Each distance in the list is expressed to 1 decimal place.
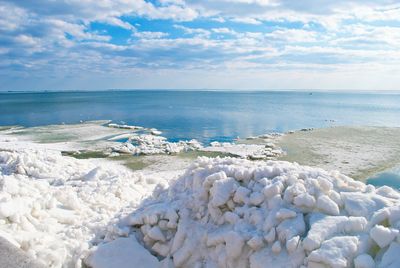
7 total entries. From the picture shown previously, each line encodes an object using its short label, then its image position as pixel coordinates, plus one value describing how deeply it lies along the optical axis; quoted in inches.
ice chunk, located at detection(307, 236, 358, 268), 178.9
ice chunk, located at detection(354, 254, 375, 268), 175.2
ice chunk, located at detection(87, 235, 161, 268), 241.3
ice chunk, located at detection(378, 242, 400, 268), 172.8
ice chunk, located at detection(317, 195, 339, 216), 215.3
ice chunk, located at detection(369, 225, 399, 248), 184.4
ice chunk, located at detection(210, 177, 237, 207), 251.8
